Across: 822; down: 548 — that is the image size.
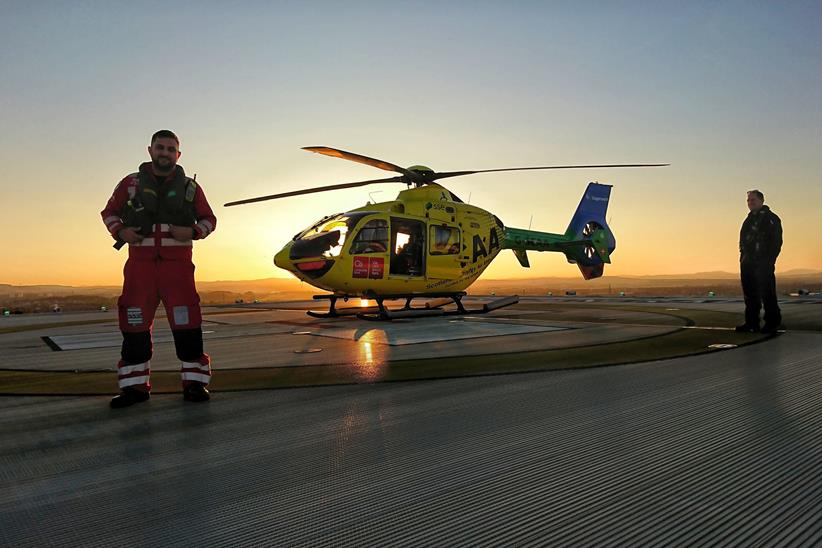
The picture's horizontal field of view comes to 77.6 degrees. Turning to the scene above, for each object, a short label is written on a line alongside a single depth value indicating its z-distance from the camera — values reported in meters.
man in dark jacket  7.67
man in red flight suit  3.92
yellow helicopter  11.43
